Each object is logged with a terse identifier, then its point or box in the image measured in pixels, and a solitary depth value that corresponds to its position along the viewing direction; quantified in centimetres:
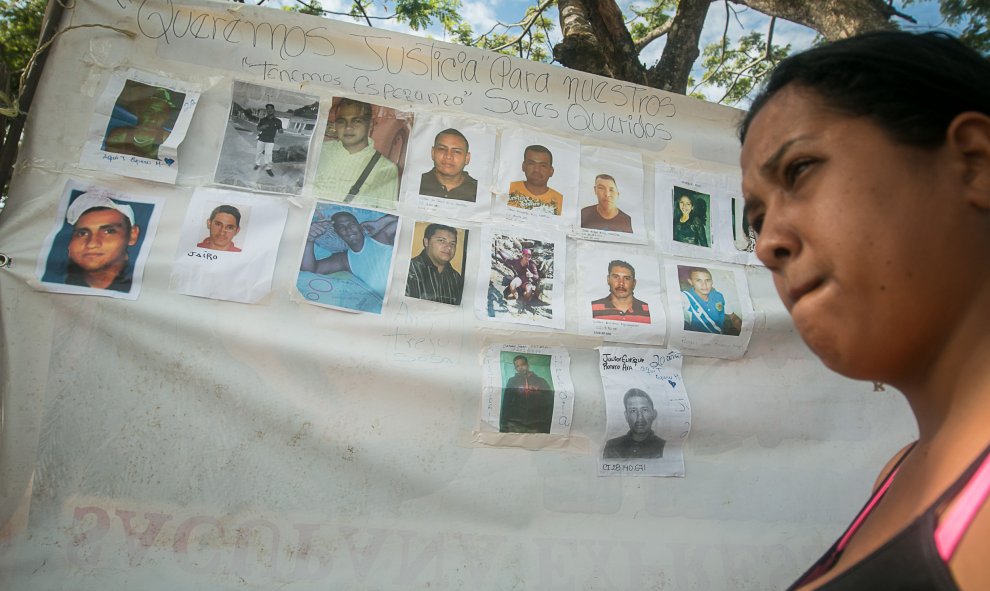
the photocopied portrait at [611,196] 180
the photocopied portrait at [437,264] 162
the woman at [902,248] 58
